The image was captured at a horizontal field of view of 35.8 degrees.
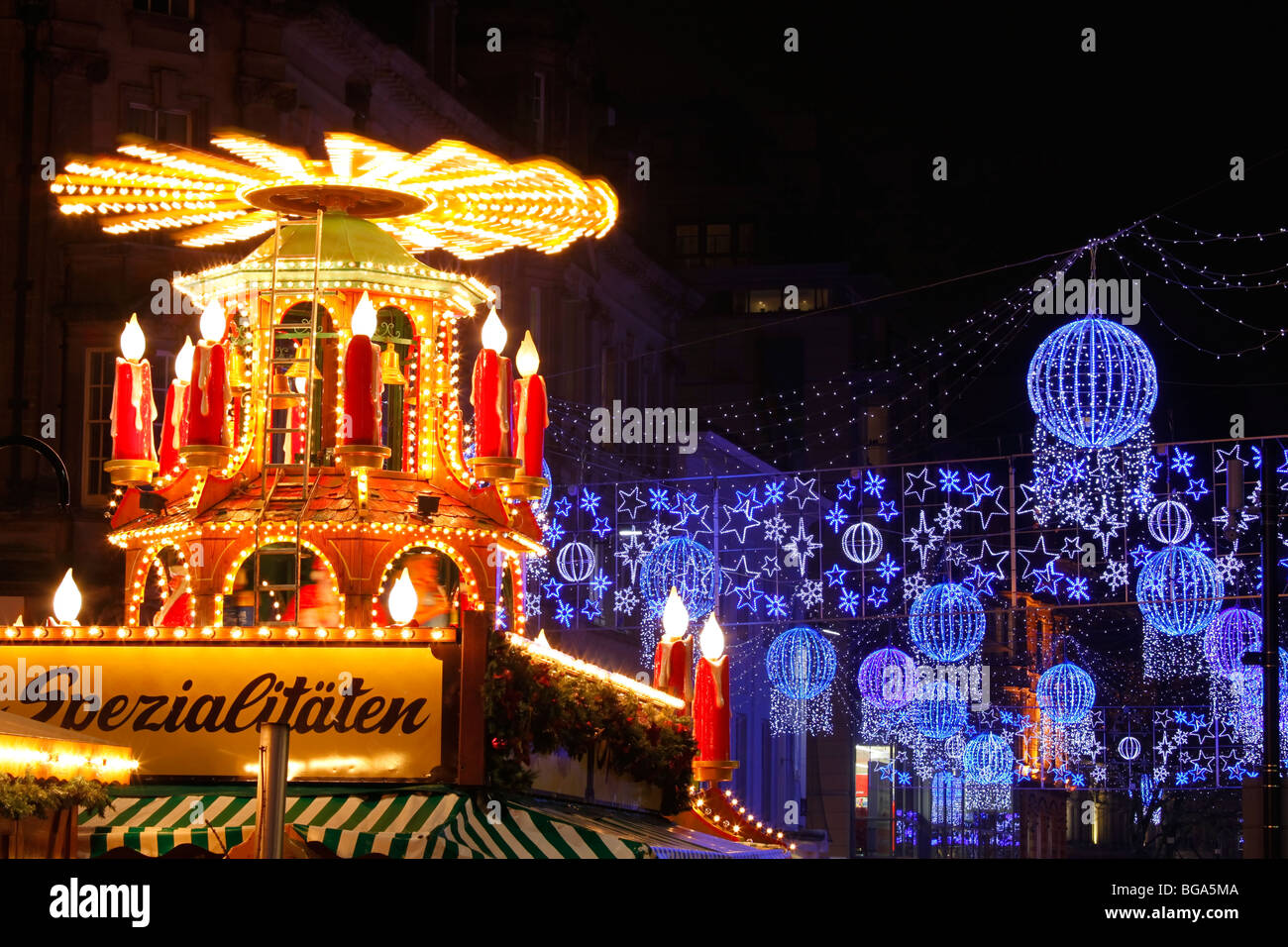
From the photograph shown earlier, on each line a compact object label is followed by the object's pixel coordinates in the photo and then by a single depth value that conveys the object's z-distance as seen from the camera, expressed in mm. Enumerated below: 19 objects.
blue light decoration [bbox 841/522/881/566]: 32438
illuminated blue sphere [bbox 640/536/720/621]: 36688
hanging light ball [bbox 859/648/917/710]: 47906
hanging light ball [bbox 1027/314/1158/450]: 25734
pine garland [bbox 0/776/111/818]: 11227
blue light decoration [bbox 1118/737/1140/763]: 53962
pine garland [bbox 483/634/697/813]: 14477
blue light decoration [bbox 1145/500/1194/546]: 28984
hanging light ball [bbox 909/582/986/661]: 37031
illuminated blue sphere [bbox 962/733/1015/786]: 59969
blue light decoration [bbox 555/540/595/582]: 37000
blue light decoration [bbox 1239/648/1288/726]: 37406
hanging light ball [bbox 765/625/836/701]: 48281
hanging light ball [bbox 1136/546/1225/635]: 29906
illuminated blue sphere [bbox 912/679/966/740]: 55625
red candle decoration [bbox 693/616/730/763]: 20531
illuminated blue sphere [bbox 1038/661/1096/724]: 41125
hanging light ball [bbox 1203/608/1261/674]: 34281
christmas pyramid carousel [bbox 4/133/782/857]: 14562
